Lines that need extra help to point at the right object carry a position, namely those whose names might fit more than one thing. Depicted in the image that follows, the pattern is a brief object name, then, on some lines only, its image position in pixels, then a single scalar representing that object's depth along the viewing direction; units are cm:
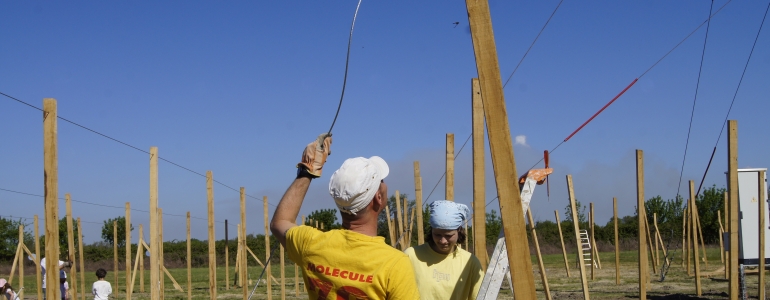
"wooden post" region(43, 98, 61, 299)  578
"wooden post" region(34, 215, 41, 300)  839
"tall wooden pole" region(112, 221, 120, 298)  1809
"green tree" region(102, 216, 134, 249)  5262
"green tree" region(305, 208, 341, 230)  4750
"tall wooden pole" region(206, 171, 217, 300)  1123
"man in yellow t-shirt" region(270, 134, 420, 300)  226
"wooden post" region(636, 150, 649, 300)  812
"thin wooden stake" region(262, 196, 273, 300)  1463
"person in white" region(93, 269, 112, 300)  1279
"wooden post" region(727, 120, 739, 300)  771
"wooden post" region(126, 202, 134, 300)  1349
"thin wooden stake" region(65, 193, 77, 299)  1140
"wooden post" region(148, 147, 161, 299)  858
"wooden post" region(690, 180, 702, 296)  1220
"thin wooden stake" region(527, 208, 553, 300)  1065
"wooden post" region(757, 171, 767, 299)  827
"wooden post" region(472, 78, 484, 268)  449
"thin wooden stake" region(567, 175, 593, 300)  953
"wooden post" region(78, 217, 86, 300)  1360
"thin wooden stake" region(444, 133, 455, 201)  596
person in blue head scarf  384
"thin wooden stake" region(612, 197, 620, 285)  1342
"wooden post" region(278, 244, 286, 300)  1500
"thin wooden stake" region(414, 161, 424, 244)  979
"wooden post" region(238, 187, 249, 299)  1280
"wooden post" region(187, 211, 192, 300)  1652
